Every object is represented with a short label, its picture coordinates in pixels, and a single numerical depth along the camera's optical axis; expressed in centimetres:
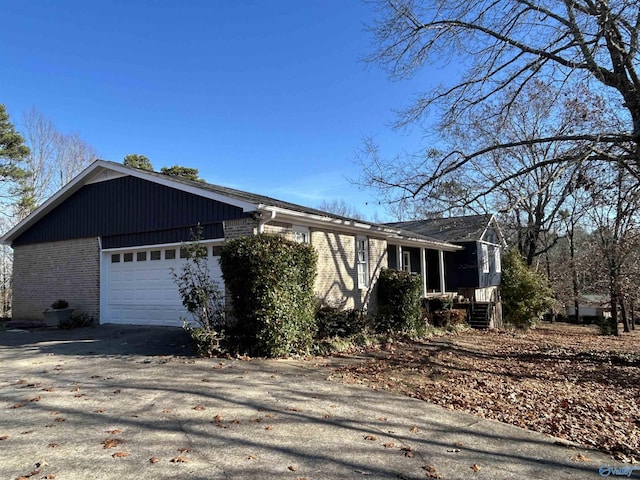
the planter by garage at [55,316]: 1295
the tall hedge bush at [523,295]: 2259
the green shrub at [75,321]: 1272
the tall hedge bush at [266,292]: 848
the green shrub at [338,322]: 1088
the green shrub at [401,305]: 1337
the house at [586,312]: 3653
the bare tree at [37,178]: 2527
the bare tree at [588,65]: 852
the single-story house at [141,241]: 1112
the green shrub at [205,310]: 855
